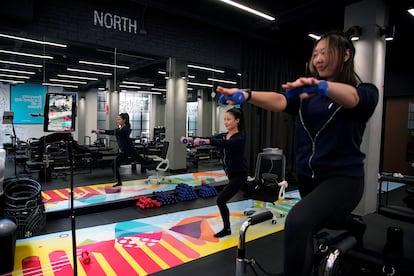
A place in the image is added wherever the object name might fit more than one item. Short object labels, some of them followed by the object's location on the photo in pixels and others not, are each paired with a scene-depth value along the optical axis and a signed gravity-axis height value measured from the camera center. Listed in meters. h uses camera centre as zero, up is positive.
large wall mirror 4.71 +0.61
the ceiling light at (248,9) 4.95 +2.19
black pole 1.99 -0.68
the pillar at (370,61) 4.58 +1.12
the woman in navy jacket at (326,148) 1.13 -0.08
